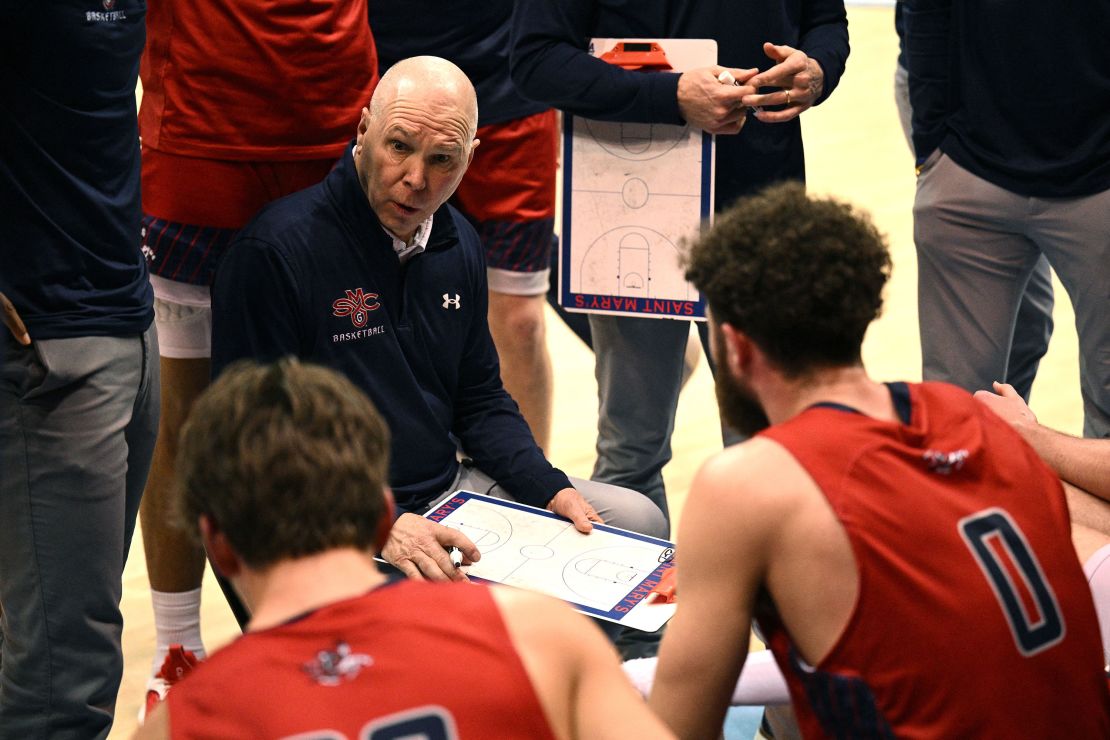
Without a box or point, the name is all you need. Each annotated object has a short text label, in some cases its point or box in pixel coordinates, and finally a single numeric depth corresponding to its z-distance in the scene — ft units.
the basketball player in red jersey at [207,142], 25.20
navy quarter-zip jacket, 24.53
